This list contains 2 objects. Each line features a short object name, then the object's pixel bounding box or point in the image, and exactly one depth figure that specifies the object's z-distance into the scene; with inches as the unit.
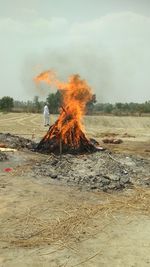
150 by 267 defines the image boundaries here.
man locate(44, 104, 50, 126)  1299.2
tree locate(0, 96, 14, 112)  2600.9
